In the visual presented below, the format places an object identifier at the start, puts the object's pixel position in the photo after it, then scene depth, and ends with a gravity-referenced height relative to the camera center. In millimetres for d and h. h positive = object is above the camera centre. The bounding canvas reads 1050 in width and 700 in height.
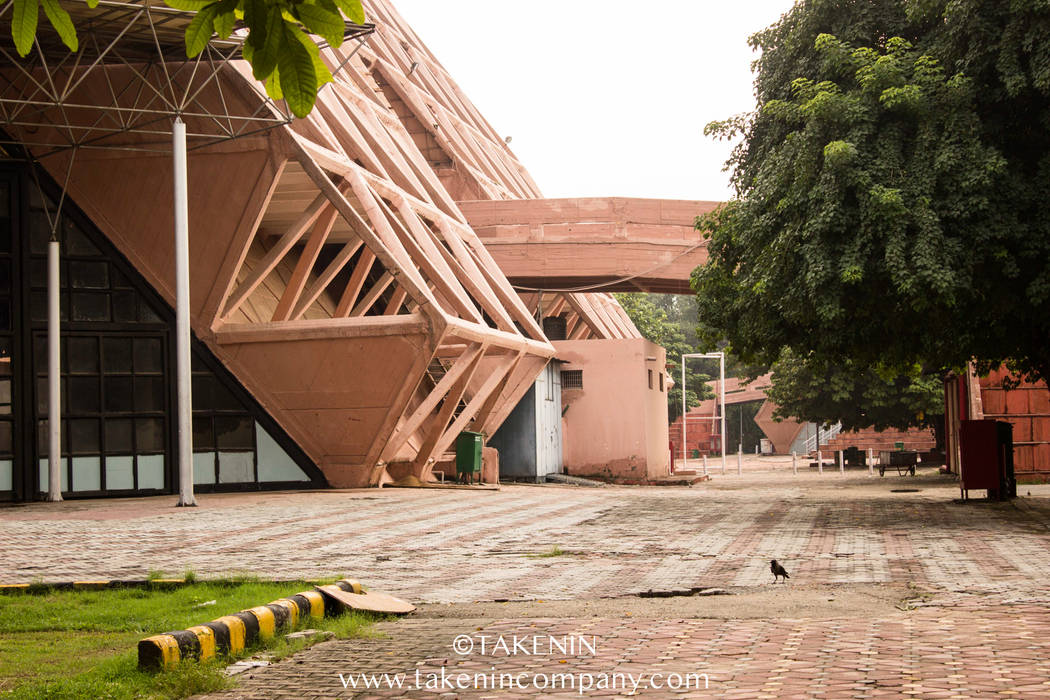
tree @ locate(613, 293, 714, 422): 61625 +3888
